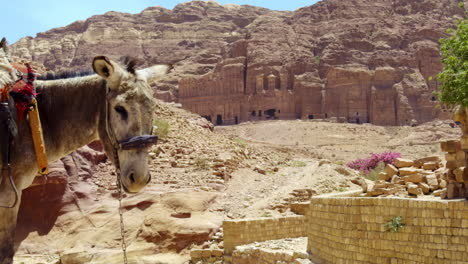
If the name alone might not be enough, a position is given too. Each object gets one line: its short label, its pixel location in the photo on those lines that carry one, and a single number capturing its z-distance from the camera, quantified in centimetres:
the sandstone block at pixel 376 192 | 1136
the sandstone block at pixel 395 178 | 1175
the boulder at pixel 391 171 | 1235
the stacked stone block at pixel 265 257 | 1191
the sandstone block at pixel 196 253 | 1365
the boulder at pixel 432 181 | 1047
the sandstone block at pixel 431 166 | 1189
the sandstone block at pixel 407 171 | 1188
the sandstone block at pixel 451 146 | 887
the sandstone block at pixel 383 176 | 1241
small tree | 857
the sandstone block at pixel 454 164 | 866
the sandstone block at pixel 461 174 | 844
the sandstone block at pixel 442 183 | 1027
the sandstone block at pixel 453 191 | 855
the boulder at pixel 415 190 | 1037
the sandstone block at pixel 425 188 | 1052
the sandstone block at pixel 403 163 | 1264
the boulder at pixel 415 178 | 1091
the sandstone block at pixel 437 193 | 968
